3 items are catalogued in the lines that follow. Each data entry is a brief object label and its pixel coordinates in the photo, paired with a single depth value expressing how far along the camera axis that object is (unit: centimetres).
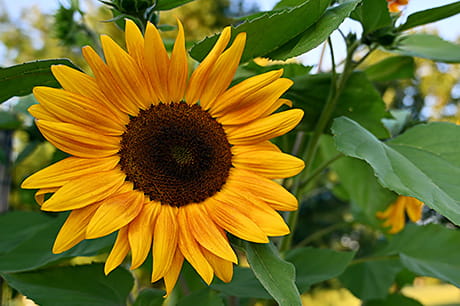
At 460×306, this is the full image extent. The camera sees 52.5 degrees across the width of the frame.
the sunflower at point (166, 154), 35
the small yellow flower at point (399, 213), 68
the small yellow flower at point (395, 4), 59
